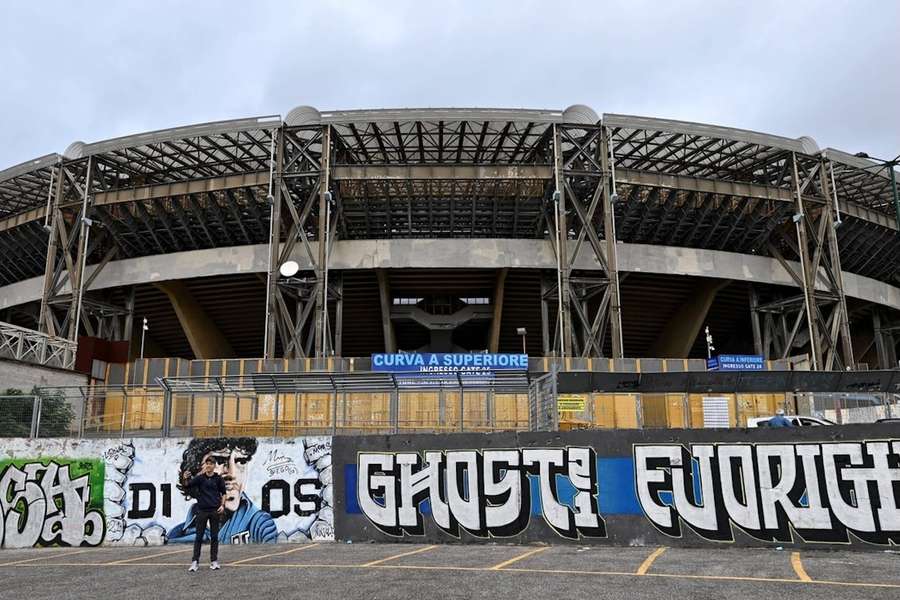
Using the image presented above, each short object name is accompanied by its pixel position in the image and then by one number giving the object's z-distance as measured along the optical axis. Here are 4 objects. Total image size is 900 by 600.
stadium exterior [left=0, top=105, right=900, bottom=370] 41.31
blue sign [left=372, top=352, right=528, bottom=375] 37.22
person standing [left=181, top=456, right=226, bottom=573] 10.71
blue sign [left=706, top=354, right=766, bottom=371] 37.94
